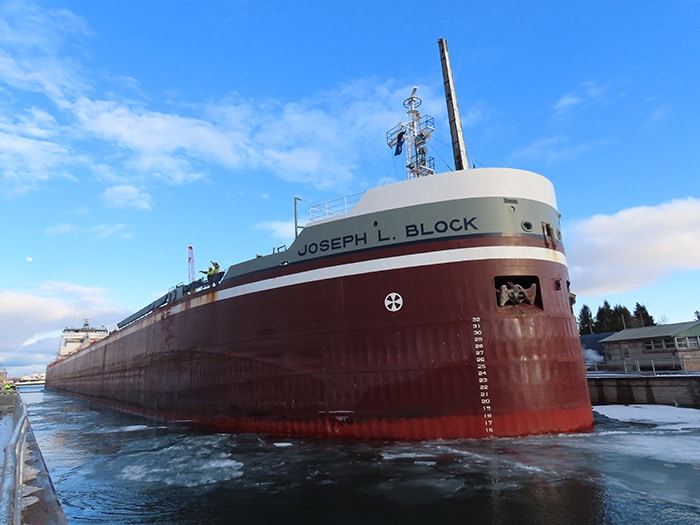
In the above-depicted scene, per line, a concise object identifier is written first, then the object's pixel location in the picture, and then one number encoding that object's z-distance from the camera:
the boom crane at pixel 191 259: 43.74
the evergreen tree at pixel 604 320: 69.06
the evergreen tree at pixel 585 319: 72.62
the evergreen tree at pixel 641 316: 72.24
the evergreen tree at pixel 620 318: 67.62
